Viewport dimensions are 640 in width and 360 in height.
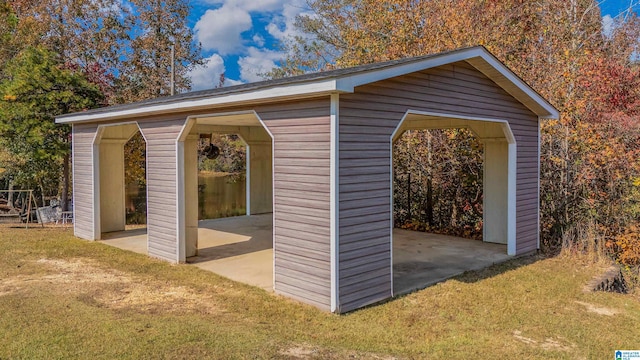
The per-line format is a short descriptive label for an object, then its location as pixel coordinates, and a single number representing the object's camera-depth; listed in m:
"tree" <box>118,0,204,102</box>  16.08
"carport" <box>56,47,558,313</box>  4.64
